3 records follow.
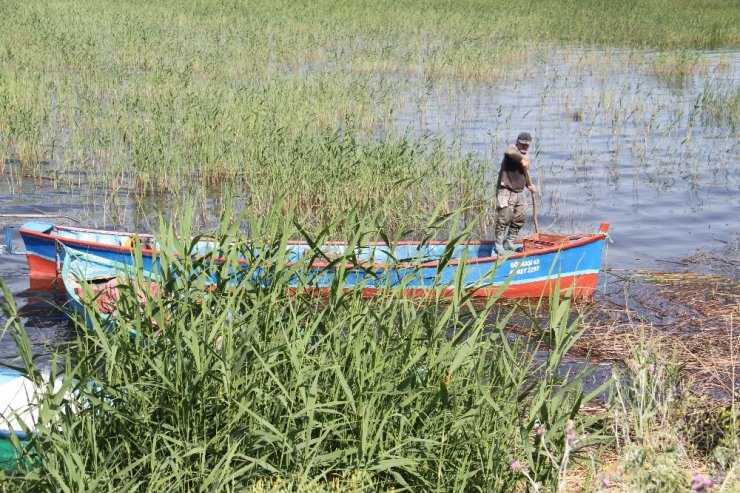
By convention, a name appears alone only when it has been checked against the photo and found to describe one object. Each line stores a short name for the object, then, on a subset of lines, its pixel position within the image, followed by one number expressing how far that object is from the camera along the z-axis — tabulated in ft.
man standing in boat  37.24
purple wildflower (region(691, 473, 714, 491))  11.97
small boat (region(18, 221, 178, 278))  35.65
